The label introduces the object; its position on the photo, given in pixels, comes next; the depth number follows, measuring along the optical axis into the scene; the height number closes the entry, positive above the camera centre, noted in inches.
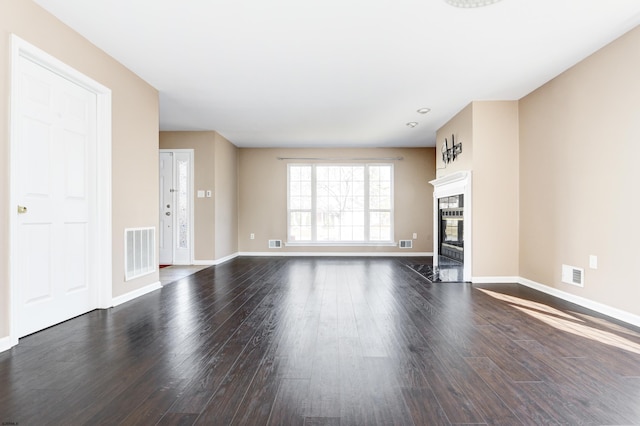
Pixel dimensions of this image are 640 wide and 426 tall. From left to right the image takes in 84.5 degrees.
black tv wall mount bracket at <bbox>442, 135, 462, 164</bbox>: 211.5 +38.5
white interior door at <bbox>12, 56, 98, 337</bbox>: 101.7 +5.3
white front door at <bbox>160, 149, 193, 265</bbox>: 262.1 +5.5
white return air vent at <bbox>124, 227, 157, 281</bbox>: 147.2 -17.0
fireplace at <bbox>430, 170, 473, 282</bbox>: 190.5 -6.6
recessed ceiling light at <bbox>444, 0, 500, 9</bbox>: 98.3 +58.9
